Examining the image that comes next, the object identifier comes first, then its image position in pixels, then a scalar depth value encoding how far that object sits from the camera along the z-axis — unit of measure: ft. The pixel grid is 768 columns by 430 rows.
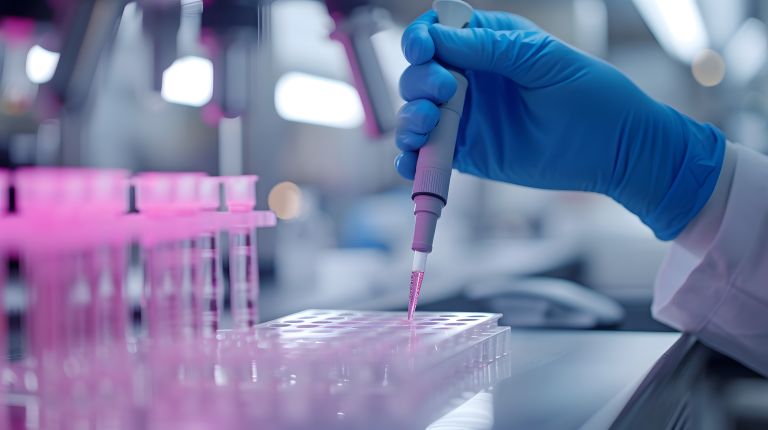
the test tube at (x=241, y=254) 2.65
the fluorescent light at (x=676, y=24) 4.88
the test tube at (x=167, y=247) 2.52
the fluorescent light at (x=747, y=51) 8.19
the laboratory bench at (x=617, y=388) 2.28
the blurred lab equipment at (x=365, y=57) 2.81
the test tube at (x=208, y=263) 2.60
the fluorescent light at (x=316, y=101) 5.02
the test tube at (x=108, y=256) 2.44
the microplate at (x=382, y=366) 2.17
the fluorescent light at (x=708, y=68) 8.54
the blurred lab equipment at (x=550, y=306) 3.17
